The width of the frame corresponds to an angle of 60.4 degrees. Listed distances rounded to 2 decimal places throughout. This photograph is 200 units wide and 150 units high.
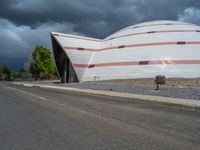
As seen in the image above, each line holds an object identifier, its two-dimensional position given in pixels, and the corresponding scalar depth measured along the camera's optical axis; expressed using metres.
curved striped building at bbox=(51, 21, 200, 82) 26.71
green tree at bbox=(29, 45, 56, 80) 51.94
